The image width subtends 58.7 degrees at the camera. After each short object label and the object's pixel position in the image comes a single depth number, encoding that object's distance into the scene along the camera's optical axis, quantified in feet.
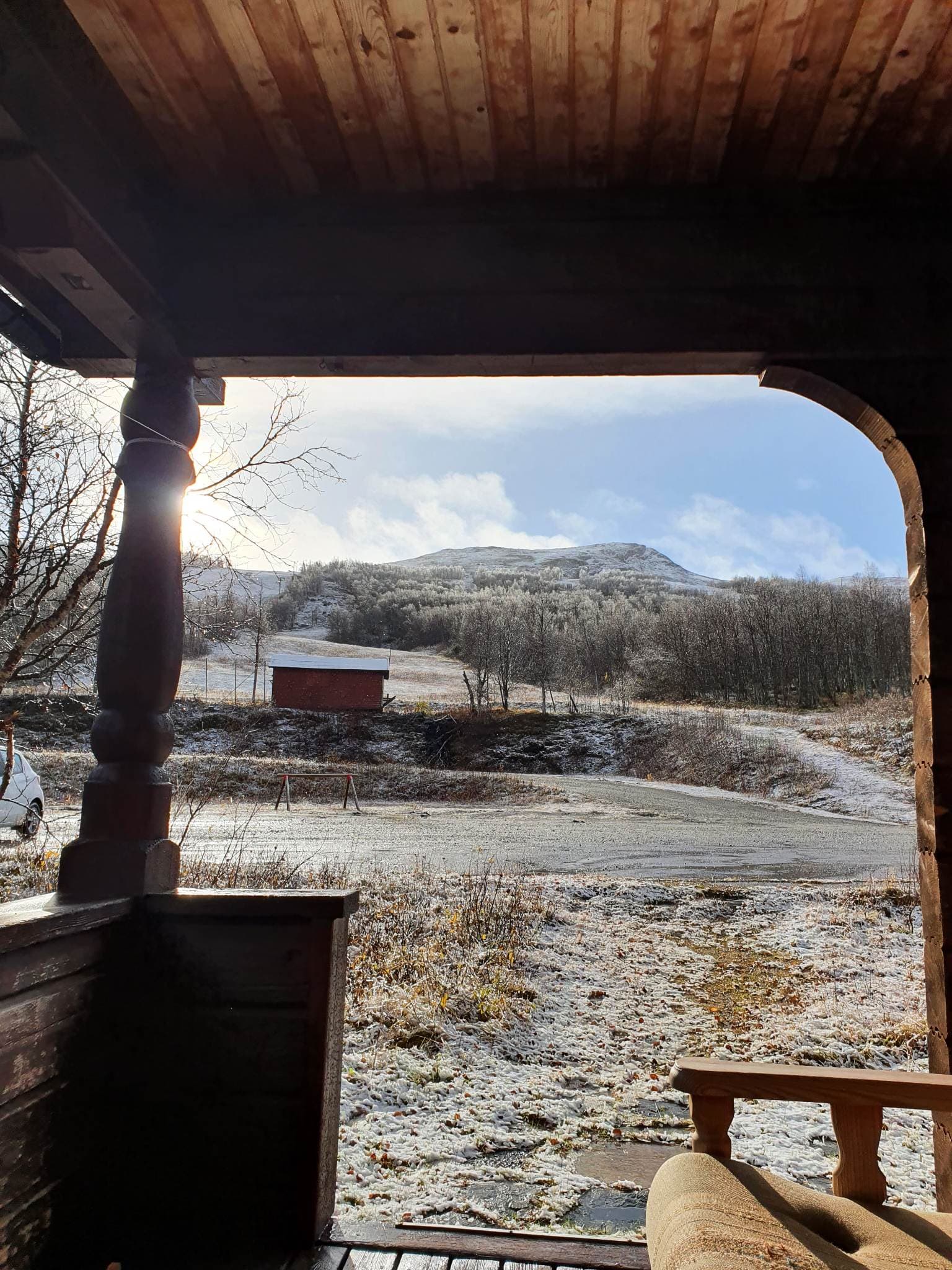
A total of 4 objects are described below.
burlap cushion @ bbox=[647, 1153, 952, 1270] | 3.32
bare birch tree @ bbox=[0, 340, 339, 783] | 11.53
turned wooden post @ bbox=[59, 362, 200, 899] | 5.78
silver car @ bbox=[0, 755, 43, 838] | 21.68
